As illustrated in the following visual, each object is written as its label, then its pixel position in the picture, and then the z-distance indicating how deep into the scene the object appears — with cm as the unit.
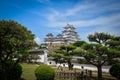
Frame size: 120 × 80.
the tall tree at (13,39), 1280
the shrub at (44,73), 1739
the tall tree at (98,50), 1983
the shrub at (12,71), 1535
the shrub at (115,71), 2169
